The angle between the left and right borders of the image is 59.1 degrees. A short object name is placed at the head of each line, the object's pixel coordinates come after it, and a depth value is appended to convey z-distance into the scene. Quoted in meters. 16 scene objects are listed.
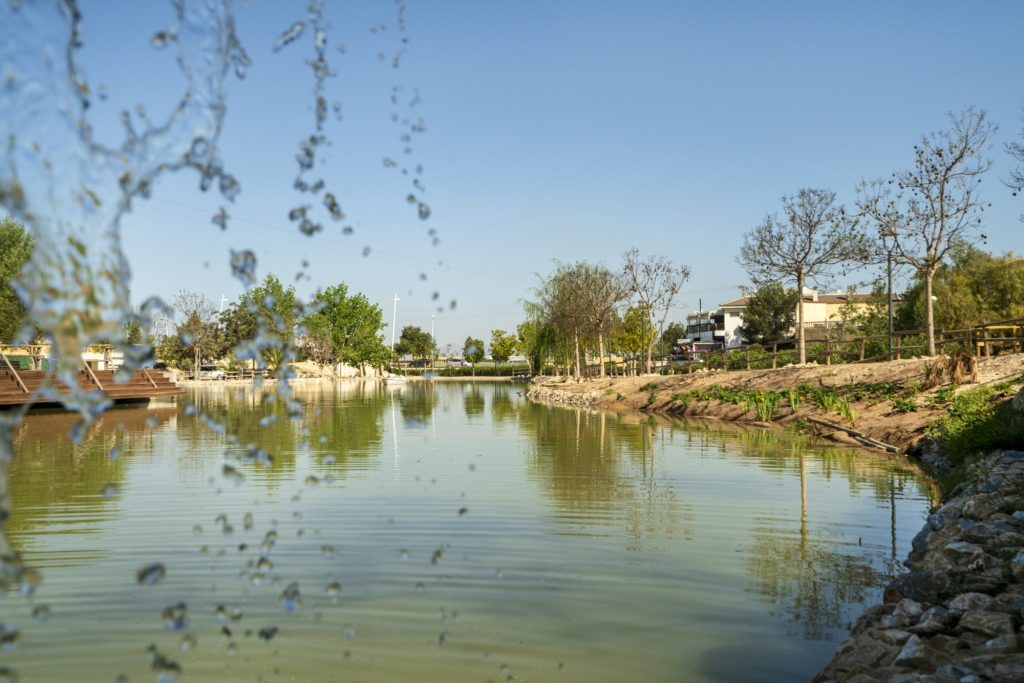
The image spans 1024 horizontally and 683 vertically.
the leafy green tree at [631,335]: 88.93
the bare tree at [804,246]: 40.47
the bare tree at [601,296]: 63.34
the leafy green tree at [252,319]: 100.56
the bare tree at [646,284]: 60.88
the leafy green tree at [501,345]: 127.06
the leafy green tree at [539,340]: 73.38
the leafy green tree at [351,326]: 121.25
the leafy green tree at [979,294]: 54.38
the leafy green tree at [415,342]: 145.62
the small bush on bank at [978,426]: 15.63
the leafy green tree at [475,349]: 129.38
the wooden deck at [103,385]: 36.50
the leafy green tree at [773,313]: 103.62
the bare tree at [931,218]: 32.66
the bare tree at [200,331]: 86.86
